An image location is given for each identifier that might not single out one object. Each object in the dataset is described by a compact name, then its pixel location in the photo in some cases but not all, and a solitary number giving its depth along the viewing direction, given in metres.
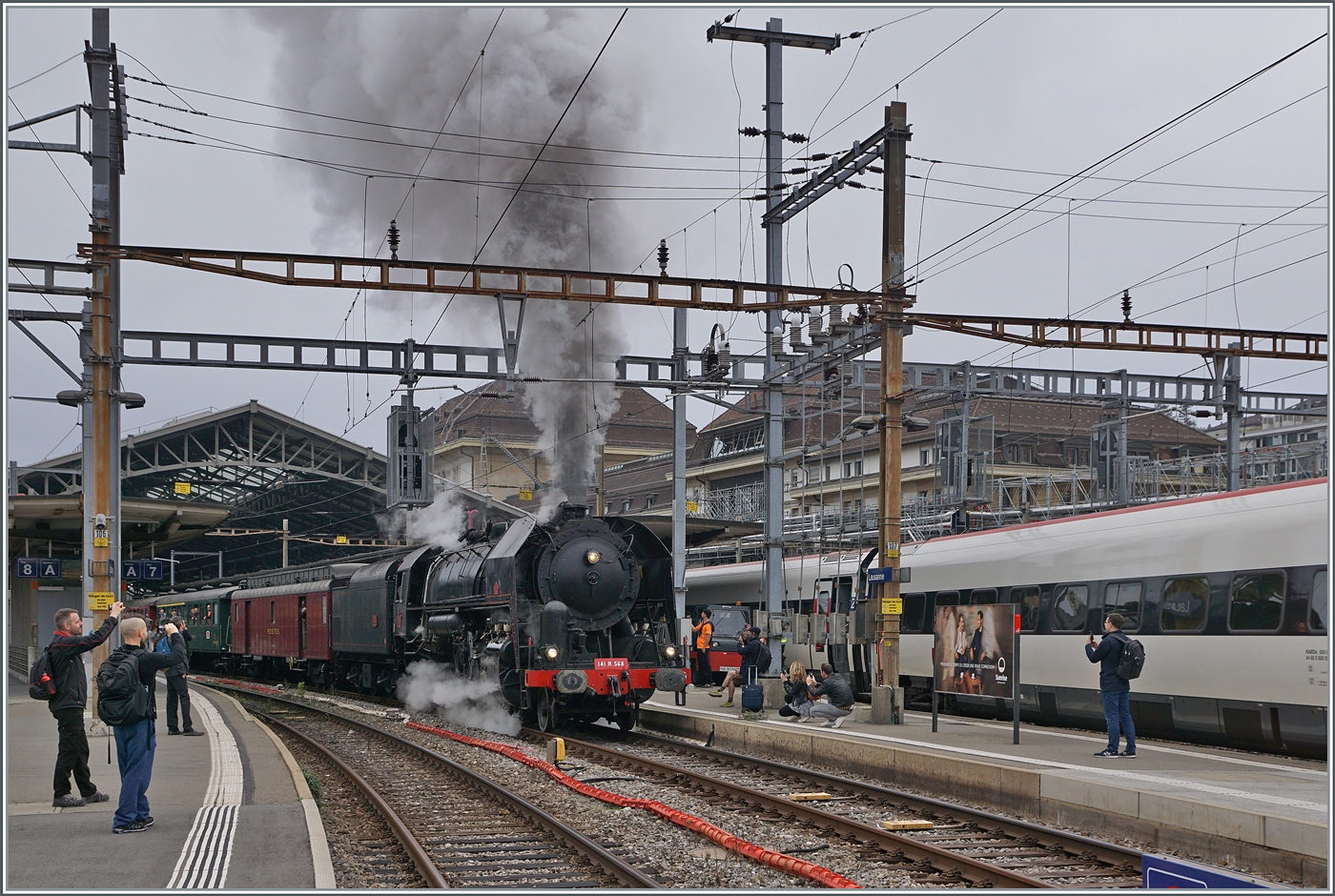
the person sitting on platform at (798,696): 18.06
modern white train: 12.97
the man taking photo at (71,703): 10.13
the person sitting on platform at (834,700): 17.52
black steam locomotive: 17.89
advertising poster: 18.20
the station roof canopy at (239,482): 35.44
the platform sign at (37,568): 27.36
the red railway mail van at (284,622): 30.84
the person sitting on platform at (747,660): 20.78
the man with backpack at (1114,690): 13.01
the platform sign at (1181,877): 4.51
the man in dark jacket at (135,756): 9.26
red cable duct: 8.38
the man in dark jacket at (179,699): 17.11
